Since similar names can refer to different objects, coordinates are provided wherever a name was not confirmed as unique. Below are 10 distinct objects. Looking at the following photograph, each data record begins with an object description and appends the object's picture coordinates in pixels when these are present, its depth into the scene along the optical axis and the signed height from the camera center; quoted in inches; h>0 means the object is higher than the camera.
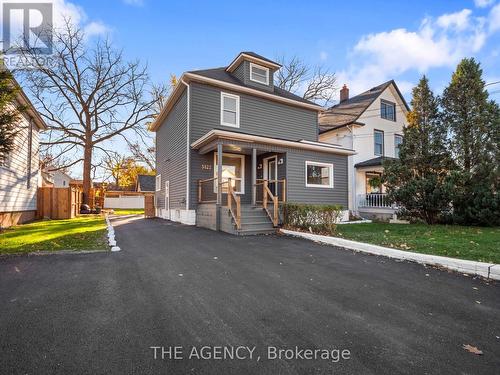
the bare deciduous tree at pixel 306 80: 1091.3 +459.0
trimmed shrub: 341.7 -33.3
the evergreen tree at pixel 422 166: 448.1 +46.1
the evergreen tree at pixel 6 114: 273.0 +82.6
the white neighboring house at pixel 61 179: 1732.3 +77.9
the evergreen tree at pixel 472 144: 416.5 +78.1
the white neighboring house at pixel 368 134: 674.2 +161.0
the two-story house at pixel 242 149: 429.4 +75.3
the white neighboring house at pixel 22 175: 423.5 +27.6
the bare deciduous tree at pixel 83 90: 812.6 +320.1
